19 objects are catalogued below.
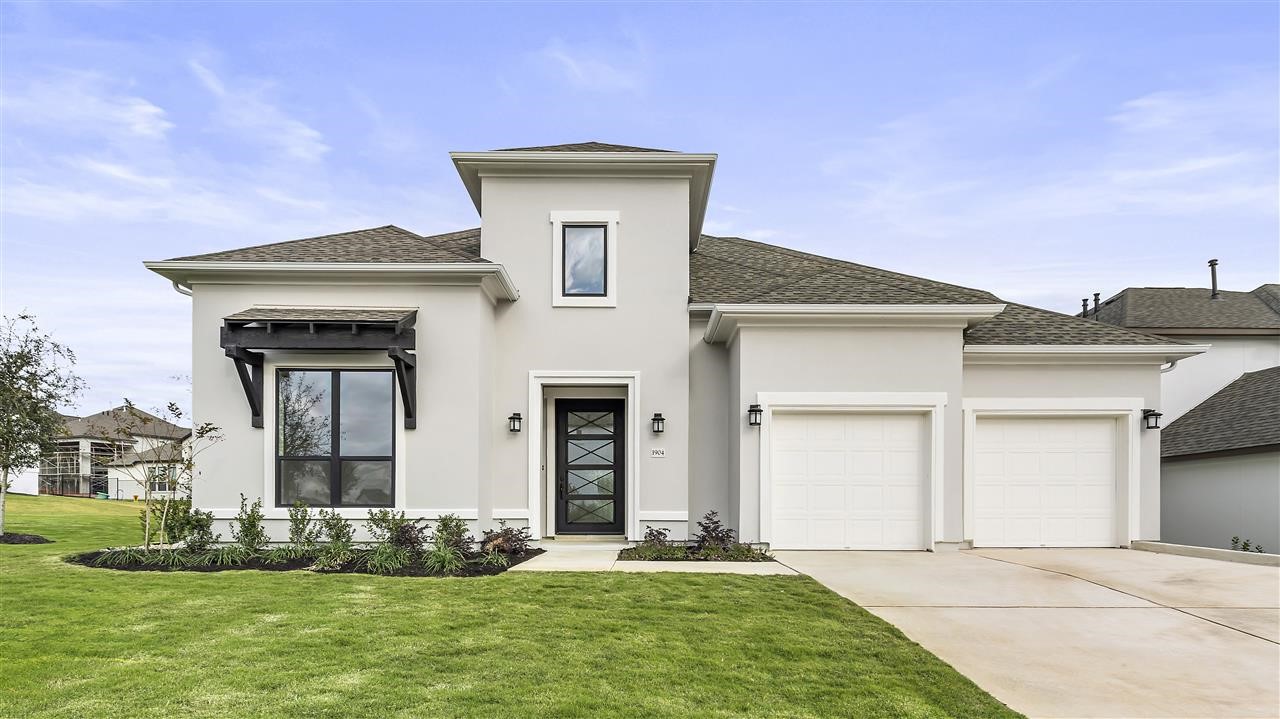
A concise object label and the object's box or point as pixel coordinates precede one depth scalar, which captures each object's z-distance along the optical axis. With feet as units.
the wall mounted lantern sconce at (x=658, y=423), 39.55
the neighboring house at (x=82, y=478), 119.75
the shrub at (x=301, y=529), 33.30
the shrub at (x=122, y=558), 30.60
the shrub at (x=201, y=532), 33.58
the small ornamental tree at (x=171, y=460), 32.73
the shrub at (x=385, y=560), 29.19
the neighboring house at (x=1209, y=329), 58.65
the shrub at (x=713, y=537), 34.35
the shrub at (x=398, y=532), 32.53
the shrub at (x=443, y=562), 28.96
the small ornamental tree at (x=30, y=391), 45.75
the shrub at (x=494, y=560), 30.19
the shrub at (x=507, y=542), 32.81
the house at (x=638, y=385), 35.06
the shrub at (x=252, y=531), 33.30
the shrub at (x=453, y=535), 32.42
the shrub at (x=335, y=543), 29.96
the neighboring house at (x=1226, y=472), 41.14
